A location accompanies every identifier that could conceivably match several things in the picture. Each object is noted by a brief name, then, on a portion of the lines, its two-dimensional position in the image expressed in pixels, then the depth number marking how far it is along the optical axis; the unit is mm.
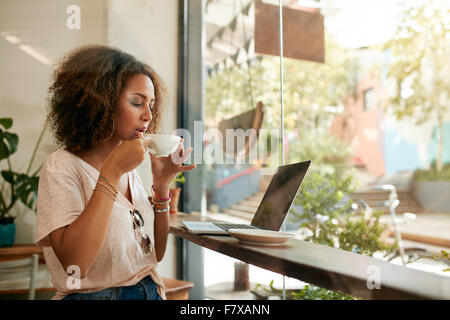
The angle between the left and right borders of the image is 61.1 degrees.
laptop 1129
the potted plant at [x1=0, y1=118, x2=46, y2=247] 2193
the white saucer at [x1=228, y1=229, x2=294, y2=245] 914
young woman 853
